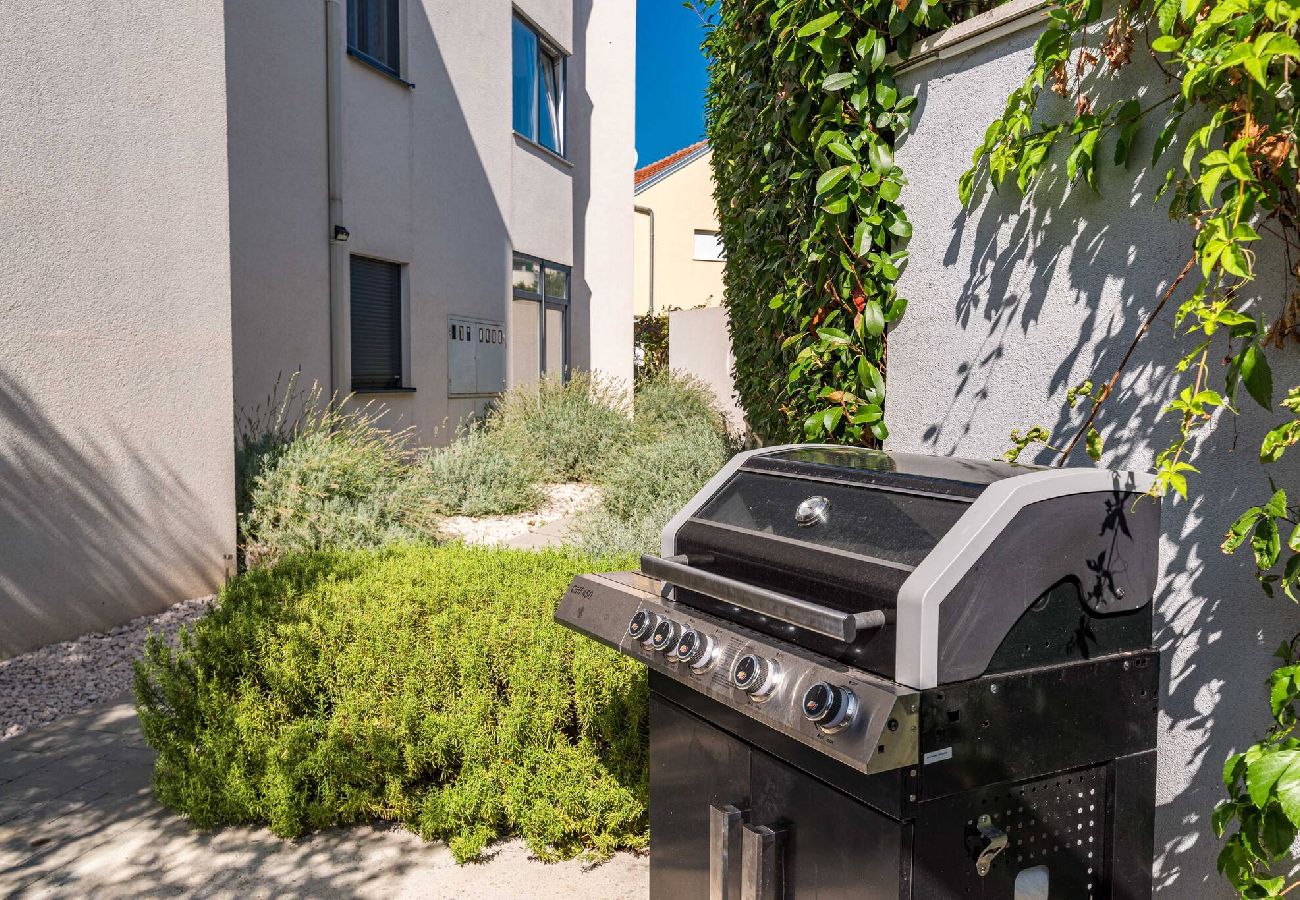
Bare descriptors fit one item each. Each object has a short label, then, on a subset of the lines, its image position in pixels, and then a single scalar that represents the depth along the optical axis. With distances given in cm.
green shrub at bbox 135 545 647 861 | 314
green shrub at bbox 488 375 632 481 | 965
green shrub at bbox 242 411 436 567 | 593
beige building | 2417
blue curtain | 1185
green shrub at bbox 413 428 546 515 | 790
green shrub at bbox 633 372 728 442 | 1134
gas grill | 161
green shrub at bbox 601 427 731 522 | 733
